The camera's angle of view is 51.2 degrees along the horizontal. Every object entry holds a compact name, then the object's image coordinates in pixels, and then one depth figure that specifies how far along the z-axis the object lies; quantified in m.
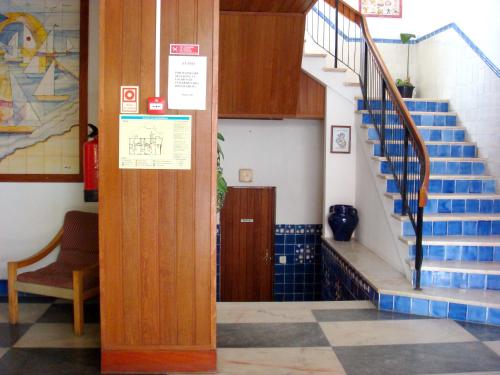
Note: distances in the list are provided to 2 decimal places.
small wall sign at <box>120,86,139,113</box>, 2.80
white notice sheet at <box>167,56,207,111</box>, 2.80
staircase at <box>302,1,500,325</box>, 4.05
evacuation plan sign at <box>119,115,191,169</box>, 2.81
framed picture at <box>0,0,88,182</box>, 4.70
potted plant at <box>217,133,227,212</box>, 5.32
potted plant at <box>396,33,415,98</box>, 7.04
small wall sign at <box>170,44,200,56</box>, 2.79
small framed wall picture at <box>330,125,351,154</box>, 6.28
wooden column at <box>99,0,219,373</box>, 2.79
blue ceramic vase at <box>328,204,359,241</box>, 6.08
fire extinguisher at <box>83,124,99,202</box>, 3.93
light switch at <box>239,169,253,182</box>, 6.80
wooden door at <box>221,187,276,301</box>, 6.85
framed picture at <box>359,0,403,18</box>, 7.73
